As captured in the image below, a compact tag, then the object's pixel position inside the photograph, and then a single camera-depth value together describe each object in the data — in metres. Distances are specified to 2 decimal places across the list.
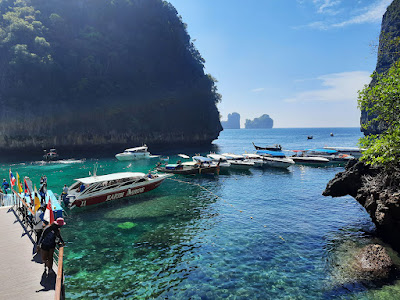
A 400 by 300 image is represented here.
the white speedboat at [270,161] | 49.20
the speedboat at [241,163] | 47.62
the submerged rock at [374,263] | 12.88
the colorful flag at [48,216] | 10.46
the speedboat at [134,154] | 61.59
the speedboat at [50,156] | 59.53
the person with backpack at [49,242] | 8.98
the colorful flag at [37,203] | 13.30
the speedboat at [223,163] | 47.86
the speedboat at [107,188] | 24.60
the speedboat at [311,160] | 52.38
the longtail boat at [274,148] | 63.28
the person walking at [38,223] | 11.81
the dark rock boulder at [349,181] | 20.61
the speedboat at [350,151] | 60.17
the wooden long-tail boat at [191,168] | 42.06
